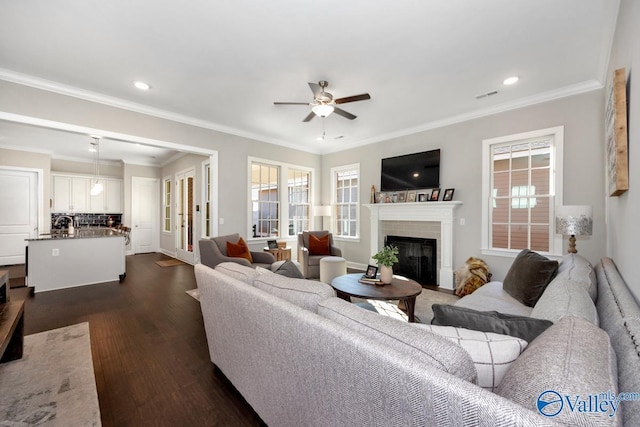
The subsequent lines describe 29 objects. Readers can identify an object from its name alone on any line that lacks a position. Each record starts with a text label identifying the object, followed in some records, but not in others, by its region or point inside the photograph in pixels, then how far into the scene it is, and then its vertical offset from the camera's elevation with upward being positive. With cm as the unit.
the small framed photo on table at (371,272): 312 -70
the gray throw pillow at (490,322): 104 -45
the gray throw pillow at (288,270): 203 -44
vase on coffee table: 298 -70
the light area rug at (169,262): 604 -122
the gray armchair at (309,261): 482 -88
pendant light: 574 +123
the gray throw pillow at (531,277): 215 -53
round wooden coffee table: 262 -80
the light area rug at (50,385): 162 -125
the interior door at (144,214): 758 -10
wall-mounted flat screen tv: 470 +77
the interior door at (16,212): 591 -6
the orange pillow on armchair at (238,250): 397 -59
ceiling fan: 301 +127
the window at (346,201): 606 +26
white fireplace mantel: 444 -7
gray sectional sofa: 62 -44
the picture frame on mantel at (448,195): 445 +30
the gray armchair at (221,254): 369 -63
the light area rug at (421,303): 320 -123
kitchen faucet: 721 -28
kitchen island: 409 -82
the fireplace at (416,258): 473 -84
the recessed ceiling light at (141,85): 330 +156
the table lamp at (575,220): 268 -6
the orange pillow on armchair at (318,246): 503 -64
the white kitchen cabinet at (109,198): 758 +34
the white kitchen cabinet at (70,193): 712 +44
